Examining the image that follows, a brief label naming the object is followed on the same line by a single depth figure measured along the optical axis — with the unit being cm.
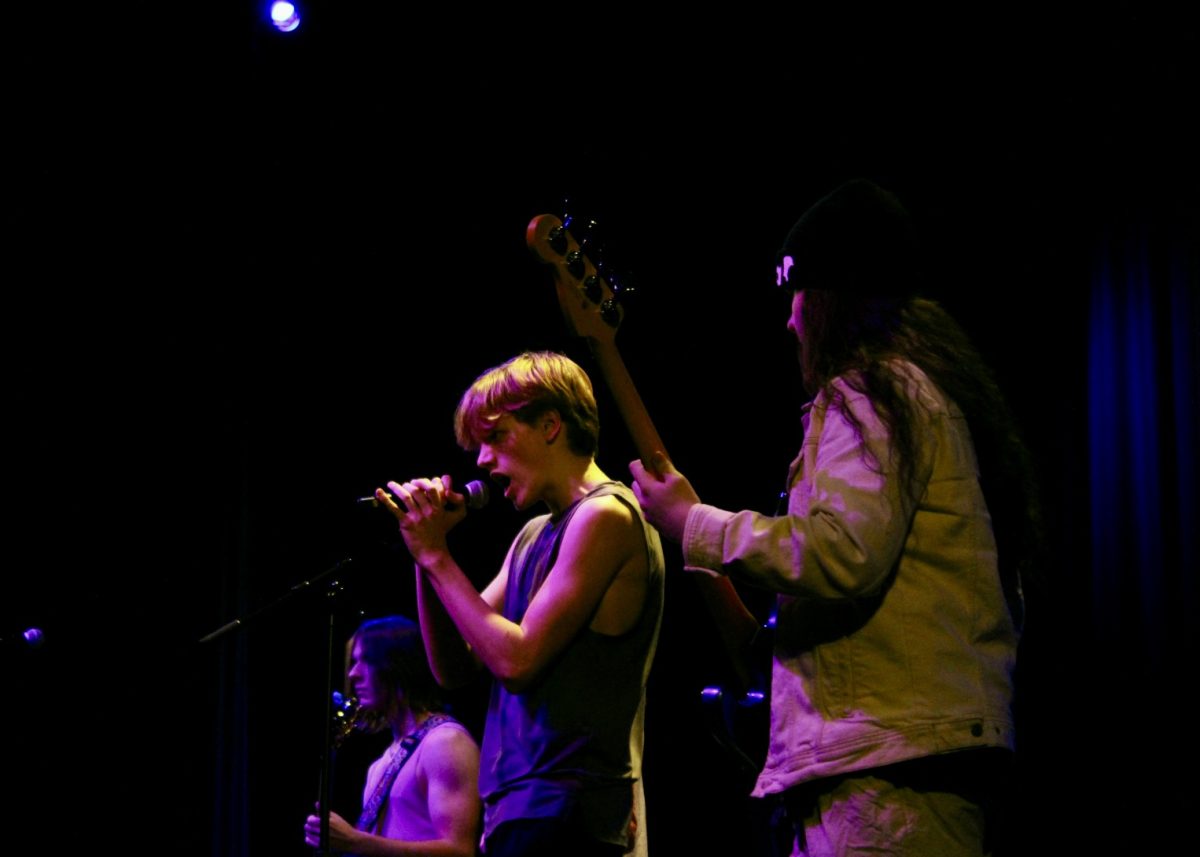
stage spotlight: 493
